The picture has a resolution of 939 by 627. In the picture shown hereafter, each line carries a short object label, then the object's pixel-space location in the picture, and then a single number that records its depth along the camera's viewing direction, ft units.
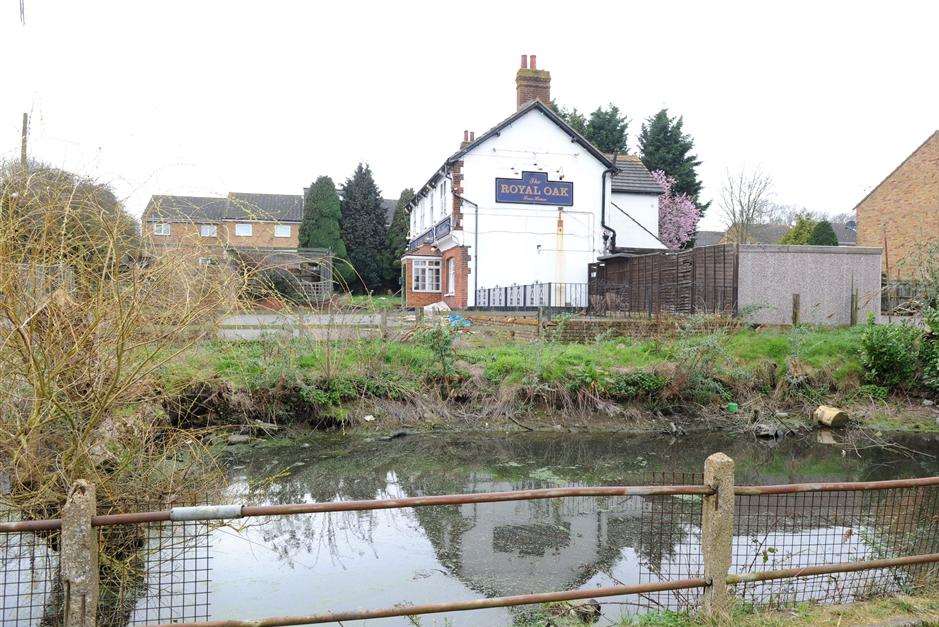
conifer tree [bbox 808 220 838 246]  105.91
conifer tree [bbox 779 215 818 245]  110.52
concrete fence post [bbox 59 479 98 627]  11.36
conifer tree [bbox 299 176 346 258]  129.80
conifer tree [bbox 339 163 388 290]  137.39
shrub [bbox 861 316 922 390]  46.98
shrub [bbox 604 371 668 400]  44.62
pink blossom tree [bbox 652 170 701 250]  129.08
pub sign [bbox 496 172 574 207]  84.12
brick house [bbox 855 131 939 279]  90.53
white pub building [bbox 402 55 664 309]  83.05
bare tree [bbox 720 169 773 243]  126.21
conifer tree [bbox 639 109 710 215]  133.18
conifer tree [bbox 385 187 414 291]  139.64
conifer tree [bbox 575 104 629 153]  134.51
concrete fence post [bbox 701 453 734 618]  13.09
